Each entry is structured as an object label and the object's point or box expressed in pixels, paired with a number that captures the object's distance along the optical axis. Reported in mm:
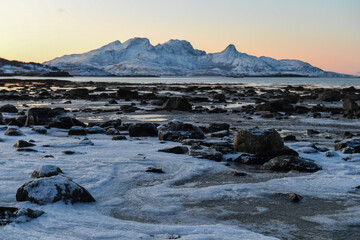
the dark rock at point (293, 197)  5098
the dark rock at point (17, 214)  3850
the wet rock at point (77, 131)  11261
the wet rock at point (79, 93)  33062
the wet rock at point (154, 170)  6570
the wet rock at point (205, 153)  7734
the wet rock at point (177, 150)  8227
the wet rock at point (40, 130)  11398
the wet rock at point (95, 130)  11561
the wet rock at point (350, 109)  17539
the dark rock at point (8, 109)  18266
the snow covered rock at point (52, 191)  4555
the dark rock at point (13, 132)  10395
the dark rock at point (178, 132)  10367
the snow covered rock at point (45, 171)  5605
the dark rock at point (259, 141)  8422
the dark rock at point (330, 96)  30609
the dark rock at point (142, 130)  11148
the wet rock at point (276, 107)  20094
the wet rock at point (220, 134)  11211
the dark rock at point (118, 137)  10105
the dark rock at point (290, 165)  6895
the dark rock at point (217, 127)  12348
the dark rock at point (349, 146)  8422
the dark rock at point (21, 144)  8409
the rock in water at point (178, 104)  20453
